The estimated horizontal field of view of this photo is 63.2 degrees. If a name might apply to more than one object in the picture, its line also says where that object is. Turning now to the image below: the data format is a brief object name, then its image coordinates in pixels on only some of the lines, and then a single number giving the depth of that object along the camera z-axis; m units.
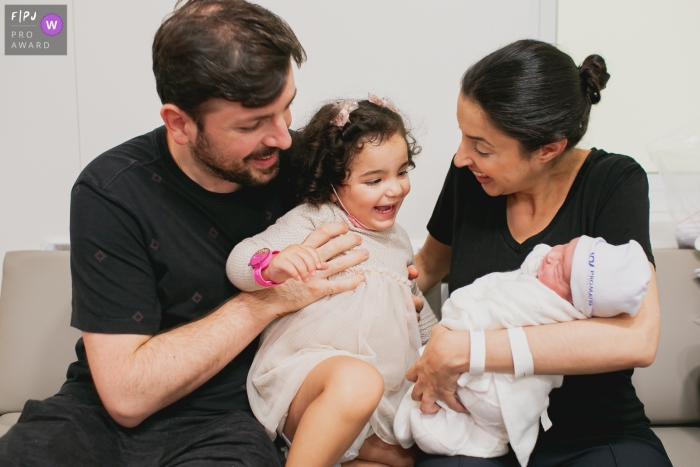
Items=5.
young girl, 1.27
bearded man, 1.33
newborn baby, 1.24
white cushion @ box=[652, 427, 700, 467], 1.65
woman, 1.30
